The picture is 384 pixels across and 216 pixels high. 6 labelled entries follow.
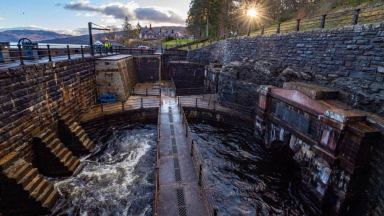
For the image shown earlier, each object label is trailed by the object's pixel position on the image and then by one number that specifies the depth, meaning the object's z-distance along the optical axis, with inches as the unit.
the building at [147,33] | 3678.6
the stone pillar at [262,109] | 476.3
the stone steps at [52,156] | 363.9
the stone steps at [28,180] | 276.8
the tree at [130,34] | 2874.0
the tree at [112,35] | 3165.4
